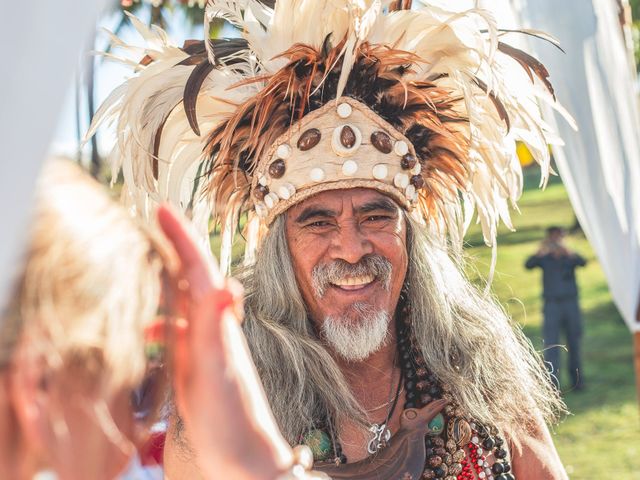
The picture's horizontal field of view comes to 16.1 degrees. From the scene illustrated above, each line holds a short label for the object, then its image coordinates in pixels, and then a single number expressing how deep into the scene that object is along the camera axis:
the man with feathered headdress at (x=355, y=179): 2.39
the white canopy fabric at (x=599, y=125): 2.72
